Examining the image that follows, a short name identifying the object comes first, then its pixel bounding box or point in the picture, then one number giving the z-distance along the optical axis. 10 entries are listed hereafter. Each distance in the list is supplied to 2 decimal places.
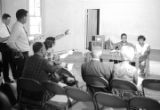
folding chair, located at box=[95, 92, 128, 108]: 2.76
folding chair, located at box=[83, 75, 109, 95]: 3.39
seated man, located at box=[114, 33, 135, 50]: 6.25
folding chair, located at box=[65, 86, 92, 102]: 2.91
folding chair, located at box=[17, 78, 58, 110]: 3.17
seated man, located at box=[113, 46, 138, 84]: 3.46
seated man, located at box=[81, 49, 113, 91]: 3.48
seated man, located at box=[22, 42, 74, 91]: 3.38
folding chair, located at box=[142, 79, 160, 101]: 3.50
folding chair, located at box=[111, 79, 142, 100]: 3.24
